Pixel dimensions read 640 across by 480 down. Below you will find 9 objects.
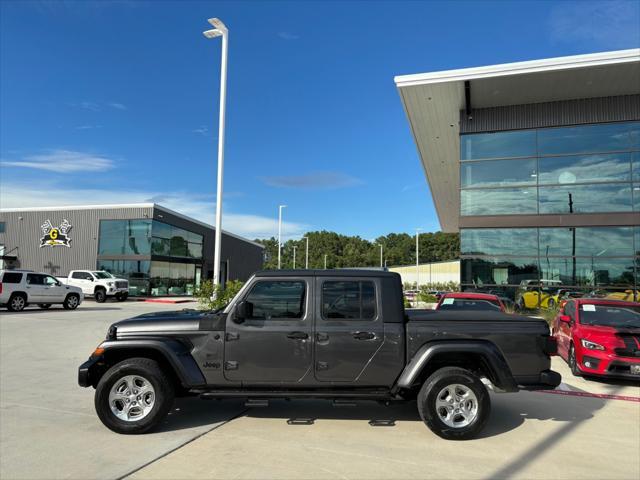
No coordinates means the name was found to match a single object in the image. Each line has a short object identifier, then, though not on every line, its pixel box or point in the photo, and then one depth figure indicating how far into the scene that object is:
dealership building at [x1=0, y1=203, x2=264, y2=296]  34.41
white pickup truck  28.30
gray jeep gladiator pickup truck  4.94
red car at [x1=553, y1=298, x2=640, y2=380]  7.76
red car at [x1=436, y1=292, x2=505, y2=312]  11.20
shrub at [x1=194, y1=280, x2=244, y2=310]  11.96
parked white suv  19.66
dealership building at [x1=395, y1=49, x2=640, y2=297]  18.77
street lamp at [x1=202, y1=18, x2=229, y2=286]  13.89
